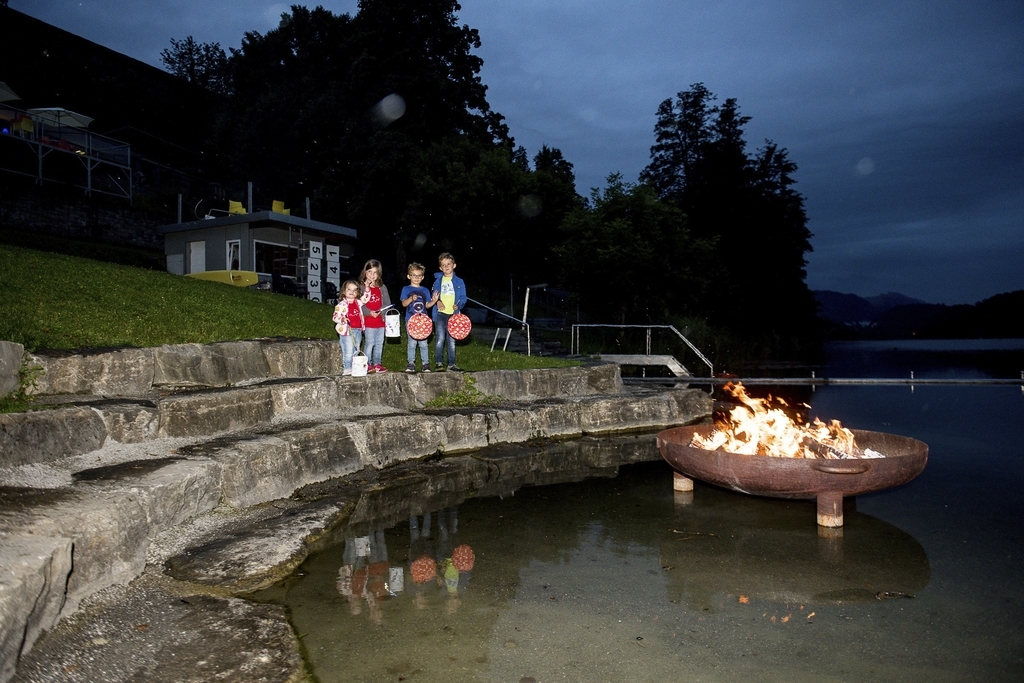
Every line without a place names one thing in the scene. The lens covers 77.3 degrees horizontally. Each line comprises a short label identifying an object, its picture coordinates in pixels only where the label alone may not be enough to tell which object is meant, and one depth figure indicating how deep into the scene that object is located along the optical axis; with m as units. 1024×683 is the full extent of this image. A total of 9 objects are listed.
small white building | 23.08
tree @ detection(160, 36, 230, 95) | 61.38
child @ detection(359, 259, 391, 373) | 9.56
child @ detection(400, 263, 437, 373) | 9.66
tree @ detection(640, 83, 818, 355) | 45.25
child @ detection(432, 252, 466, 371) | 10.18
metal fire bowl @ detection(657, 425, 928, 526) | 5.30
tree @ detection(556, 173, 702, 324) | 24.48
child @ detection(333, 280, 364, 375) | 8.99
